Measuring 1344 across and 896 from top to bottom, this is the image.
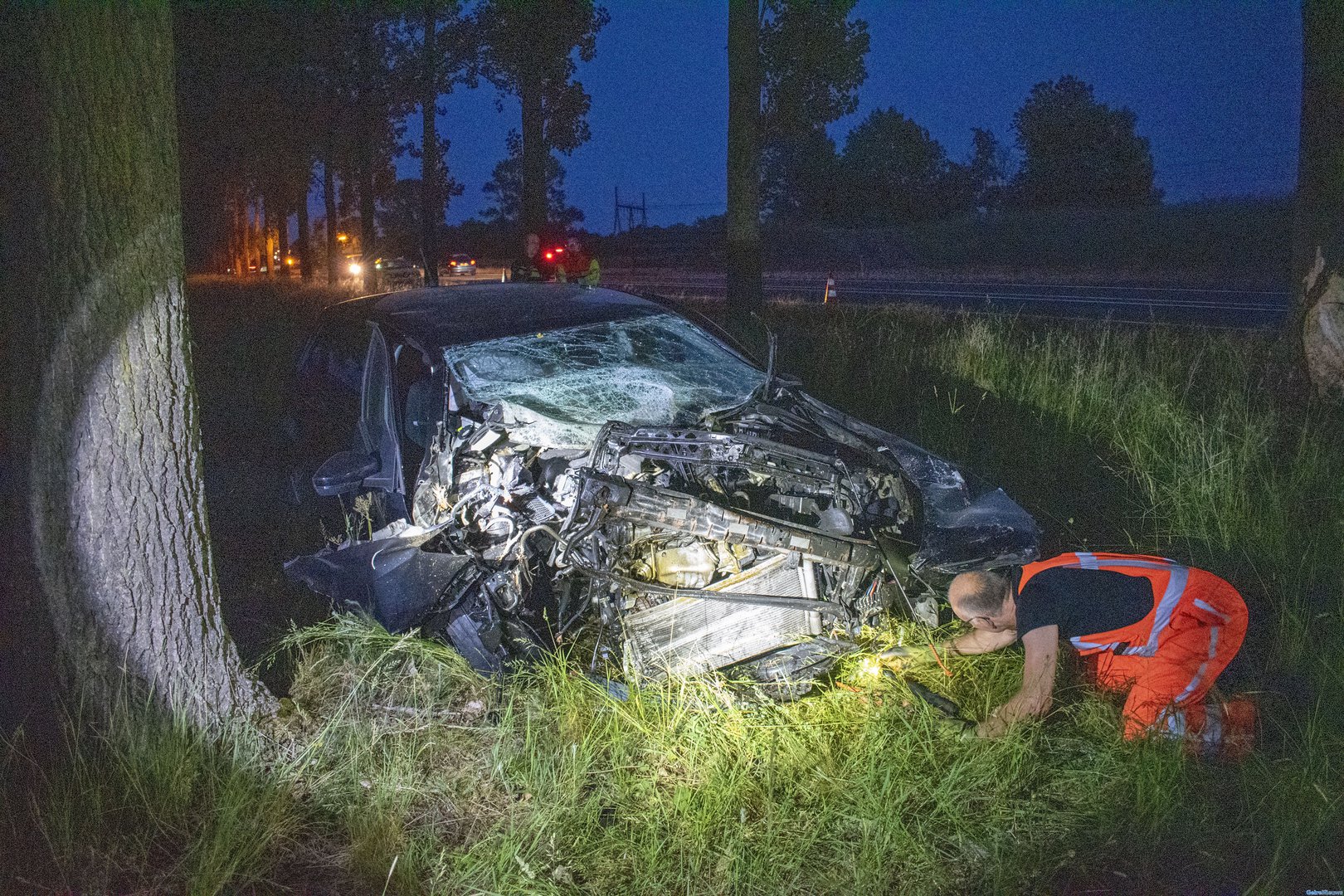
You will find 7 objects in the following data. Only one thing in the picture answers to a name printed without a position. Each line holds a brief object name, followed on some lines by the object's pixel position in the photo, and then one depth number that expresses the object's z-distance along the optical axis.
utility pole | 54.88
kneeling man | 2.95
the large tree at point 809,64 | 13.81
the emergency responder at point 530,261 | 16.45
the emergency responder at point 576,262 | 16.62
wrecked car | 3.31
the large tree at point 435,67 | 19.84
